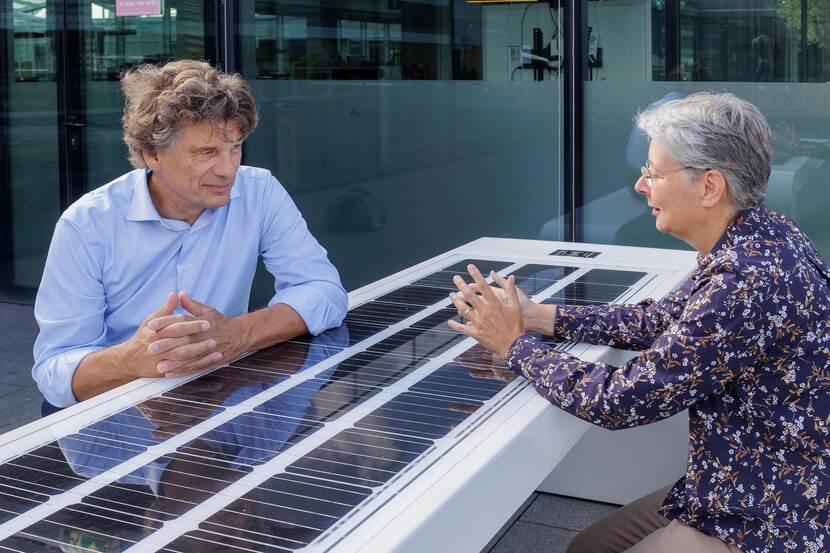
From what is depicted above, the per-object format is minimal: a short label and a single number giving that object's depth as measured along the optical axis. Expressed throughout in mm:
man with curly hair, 2506
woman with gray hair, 2014
